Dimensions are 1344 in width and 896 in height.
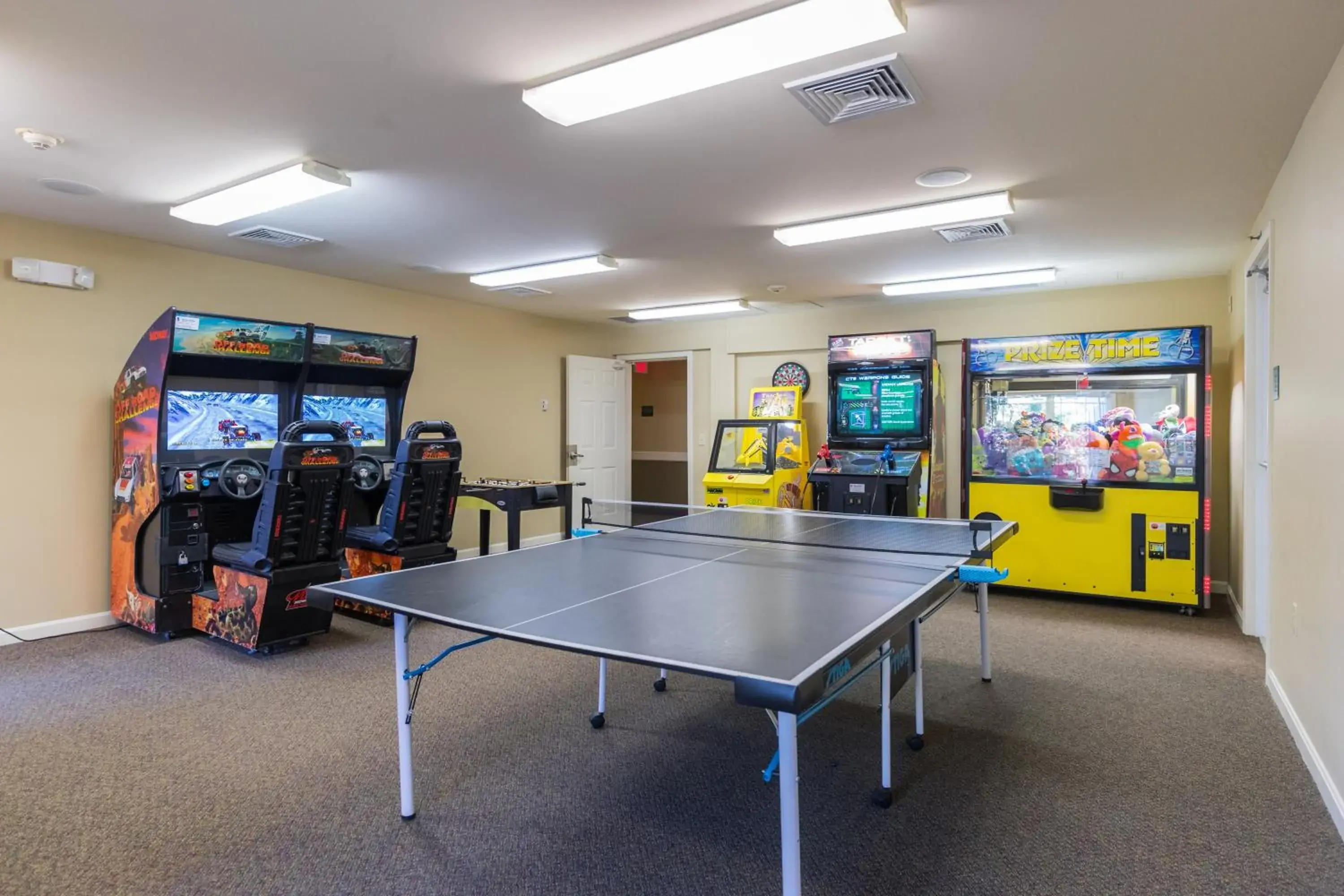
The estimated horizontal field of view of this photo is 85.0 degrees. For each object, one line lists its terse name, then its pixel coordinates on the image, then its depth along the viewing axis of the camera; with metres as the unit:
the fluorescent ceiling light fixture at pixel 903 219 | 3.93
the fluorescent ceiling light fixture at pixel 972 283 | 5.73
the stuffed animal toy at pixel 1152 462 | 5.13
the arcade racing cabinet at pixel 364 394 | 5.23
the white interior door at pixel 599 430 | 8.03
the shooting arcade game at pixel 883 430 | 5.71
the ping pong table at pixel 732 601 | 1.57
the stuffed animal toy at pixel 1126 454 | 5.21
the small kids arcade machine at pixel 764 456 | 6.48
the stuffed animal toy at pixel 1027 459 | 5.56
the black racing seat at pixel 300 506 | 4.12
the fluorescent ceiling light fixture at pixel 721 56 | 2.09
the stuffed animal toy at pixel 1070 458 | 5.41
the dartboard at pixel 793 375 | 7.53
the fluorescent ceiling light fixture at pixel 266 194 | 3.47
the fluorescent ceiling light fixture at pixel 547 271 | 5.32
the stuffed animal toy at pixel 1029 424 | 5.56
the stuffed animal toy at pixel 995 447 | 5.68
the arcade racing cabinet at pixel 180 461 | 4.34
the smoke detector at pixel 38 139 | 3.07
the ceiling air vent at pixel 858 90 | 2.50
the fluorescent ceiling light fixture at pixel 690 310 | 7.11
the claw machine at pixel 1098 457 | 5.04
